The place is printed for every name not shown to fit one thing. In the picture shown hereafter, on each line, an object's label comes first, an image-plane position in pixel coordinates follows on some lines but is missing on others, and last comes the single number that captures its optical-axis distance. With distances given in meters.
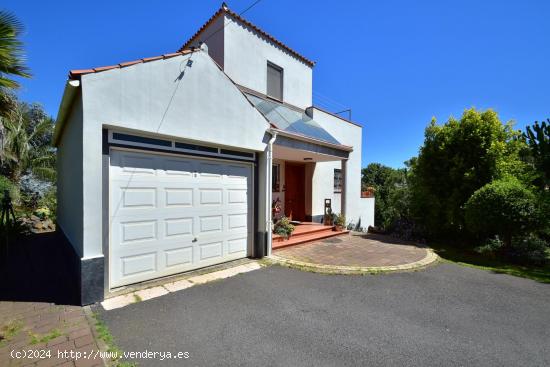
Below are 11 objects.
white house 4.52
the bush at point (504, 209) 7.50
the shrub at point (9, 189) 9.96
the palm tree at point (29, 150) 13.77
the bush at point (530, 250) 7.41
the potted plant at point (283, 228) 8.46
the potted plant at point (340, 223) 10.66
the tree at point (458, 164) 9.47
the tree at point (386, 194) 11.75
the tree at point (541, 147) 8.66
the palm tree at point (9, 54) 4.45
